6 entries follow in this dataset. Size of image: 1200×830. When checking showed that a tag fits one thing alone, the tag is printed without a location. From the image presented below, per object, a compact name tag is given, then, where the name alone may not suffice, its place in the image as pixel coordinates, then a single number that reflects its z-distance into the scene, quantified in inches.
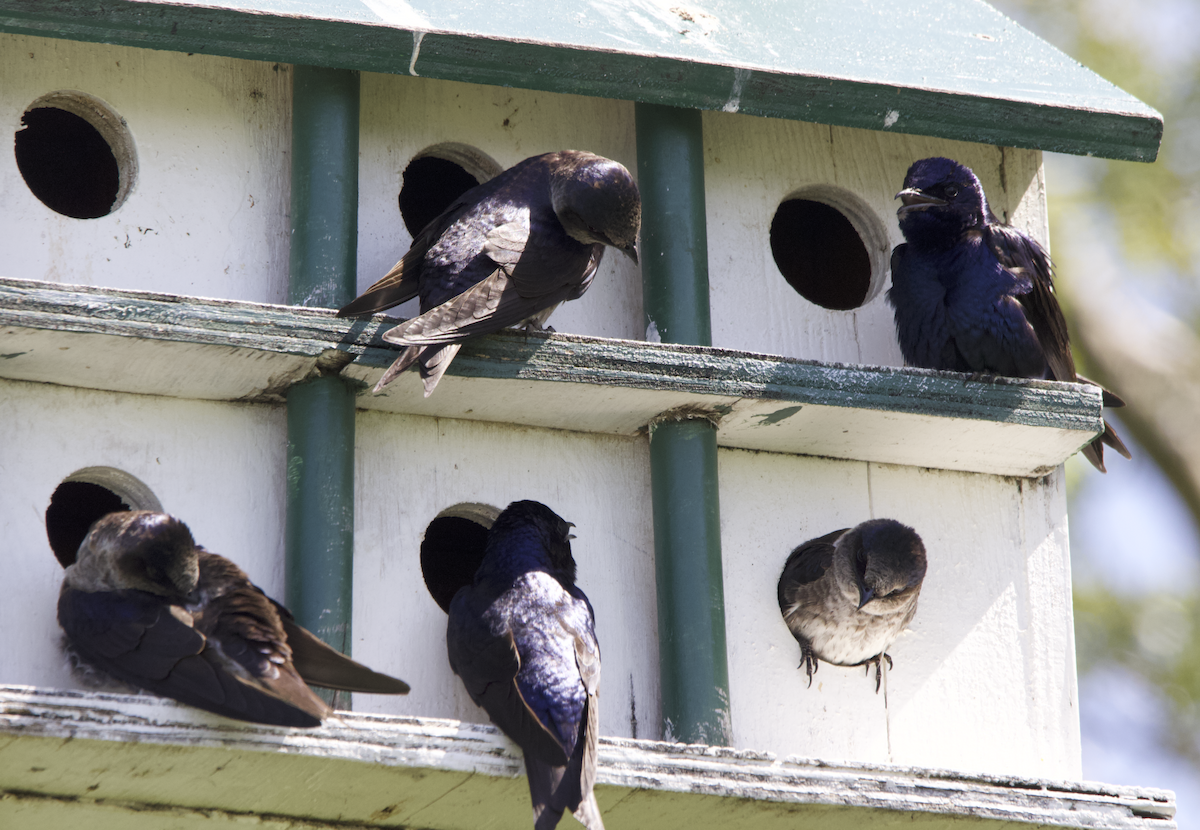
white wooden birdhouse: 256.2
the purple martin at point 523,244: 276.1
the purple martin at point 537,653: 238.8
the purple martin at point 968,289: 314.2
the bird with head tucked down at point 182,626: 230.4
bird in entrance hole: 288.4
